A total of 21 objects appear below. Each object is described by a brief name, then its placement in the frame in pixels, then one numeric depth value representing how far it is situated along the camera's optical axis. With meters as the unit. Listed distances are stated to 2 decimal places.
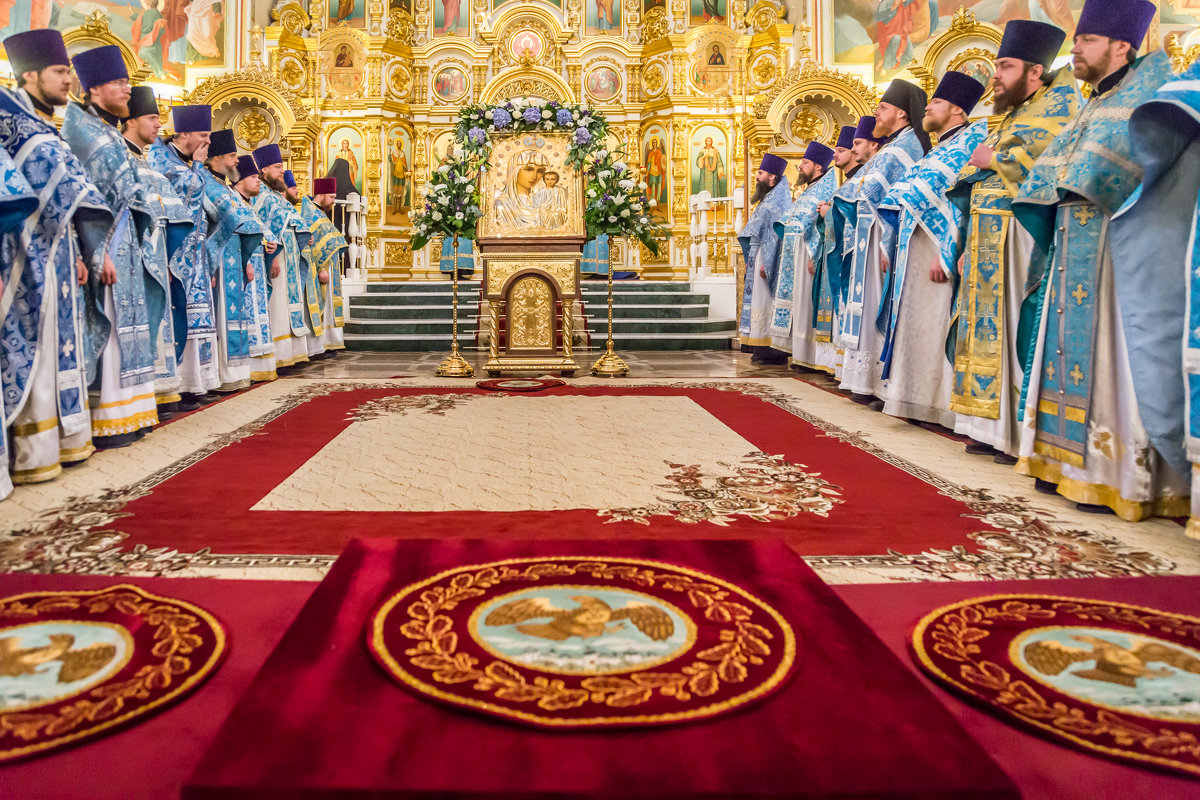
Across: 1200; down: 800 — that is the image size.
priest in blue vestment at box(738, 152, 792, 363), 9.27
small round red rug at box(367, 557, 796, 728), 1.55
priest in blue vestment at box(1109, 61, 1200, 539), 2.84
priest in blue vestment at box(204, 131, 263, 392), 6.62
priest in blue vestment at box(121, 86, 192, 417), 5.12
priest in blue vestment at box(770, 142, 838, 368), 7.84
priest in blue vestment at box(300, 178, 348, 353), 10.18
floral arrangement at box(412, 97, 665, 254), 8.16
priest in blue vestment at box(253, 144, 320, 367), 8.48
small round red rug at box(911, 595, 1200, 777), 1.54
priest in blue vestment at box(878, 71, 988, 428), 4.77
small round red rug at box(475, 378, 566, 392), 7.22
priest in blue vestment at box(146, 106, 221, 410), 5.78
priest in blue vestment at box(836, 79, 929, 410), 5.83
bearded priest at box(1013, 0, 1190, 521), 3.19
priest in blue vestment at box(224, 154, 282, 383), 7.73
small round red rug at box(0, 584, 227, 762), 1.53
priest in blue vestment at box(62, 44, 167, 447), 4.50
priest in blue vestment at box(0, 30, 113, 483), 3.65
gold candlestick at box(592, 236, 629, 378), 8.48
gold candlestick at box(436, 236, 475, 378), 8.32
